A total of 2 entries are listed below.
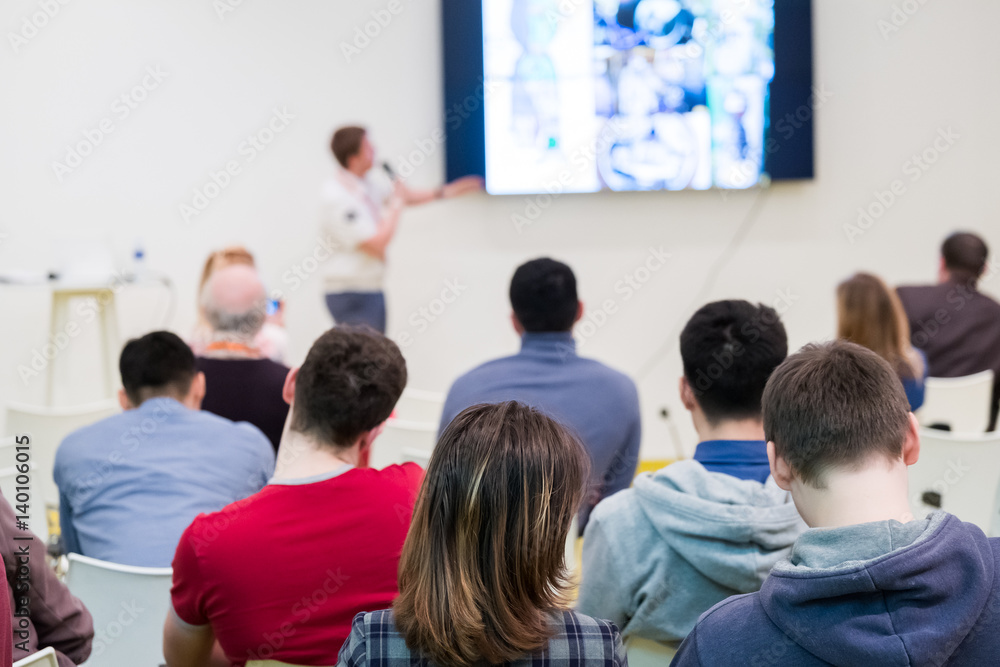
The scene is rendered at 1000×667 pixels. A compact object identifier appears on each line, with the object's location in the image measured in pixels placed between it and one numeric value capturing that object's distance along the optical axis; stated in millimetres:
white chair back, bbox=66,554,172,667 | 1676
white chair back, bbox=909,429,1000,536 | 2488
